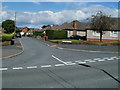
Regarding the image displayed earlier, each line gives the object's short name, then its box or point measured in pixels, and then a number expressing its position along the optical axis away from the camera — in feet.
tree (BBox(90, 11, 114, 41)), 97.63
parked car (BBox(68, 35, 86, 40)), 141.77
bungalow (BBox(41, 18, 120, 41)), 124.98
